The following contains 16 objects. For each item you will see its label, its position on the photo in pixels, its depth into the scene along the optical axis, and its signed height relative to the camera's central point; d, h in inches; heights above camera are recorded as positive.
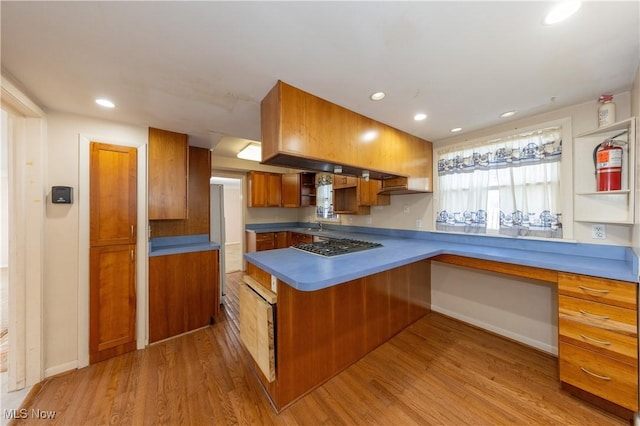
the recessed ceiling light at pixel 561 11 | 39.1 +35.5
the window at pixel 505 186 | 83.0 +10.4
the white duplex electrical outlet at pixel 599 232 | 73.1 -6.7
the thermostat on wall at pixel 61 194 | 75.8 +5.9
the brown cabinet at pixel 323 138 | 62.1 +24.0
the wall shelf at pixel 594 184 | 64.1 +8.7
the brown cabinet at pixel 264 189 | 187.6 +19.0
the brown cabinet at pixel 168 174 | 95.1 +16.4
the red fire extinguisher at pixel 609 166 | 66.2 +13.4
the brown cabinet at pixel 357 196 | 126.3 +9.3
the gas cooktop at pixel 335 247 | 79.4 -13.7
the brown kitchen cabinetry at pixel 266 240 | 183.8 -23.8
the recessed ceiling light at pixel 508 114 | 82.3 +35.9
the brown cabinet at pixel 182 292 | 94.3 -35.7
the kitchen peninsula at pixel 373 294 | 57.2 -26.4
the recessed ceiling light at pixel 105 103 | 71.1 +34.8
